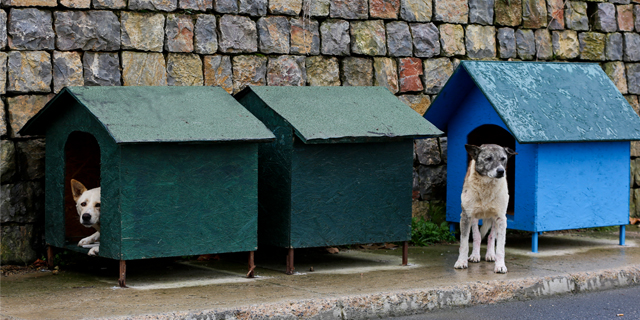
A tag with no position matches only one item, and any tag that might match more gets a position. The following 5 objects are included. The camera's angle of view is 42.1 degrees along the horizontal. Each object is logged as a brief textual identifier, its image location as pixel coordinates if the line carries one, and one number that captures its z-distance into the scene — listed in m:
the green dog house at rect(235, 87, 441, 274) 6.53
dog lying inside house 6.39
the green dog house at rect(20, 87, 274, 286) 5.89
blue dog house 7.61
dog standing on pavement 6.92
